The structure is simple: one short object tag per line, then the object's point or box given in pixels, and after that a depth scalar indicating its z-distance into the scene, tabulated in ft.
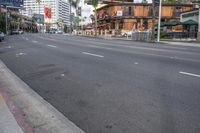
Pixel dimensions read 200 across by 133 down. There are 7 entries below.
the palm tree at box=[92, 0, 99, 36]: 131.77
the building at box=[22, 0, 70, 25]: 210.71
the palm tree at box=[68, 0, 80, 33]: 187.65
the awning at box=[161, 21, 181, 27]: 82.06
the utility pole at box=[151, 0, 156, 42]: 76.67
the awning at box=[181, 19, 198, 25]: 79.59
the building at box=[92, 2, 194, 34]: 134.10
